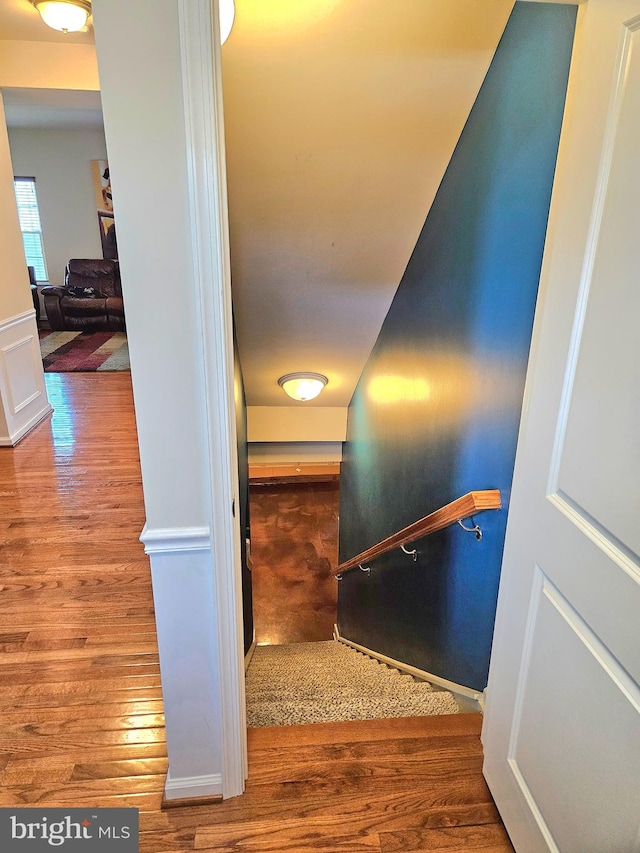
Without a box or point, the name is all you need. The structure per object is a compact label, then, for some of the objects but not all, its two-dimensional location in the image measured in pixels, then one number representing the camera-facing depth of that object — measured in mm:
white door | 922
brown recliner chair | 7059
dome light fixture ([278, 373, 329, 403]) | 3760
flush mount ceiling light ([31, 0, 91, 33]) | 2830
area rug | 5711
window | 7527
